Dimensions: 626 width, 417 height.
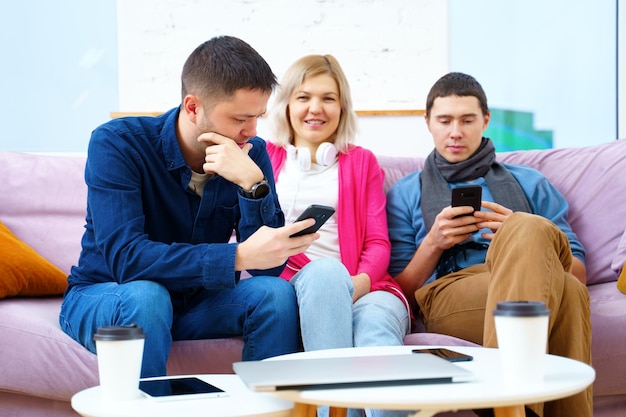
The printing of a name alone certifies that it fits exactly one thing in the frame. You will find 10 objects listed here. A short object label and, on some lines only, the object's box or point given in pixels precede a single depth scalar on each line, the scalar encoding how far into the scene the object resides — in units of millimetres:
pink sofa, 3115
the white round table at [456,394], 2171
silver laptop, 2228
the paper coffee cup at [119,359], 2315
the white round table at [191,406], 2280
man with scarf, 2761
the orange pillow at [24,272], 3390
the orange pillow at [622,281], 3448
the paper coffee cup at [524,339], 2275
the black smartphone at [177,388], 2373
